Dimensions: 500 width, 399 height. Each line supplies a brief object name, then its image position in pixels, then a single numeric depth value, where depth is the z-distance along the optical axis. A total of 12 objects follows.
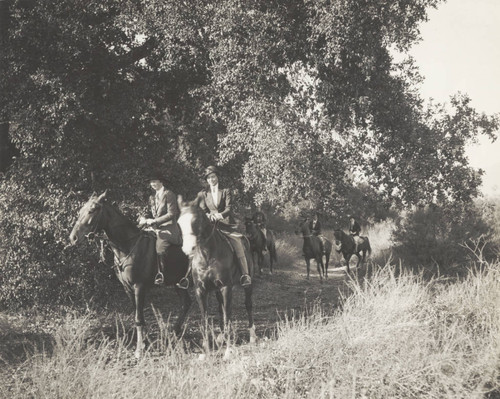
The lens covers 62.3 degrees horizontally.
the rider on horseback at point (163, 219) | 7.11
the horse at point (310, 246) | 14.51
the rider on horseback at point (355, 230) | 15.92
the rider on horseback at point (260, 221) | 14.49
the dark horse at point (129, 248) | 6.26
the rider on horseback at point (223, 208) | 6.69
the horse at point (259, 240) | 13.71
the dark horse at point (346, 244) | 14.92
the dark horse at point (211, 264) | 6.08
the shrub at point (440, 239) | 11.73
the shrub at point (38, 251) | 8.20
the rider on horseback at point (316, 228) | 15.01
